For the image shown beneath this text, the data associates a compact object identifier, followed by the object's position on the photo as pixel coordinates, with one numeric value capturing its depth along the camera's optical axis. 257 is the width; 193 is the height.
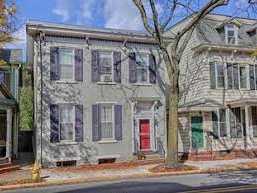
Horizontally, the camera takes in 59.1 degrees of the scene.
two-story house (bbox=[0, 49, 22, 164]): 11.63
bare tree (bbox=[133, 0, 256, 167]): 11.09
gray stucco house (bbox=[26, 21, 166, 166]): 12.32
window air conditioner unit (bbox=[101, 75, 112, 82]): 13.22
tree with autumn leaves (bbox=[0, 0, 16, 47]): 9.20
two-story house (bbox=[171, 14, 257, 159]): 14.76
